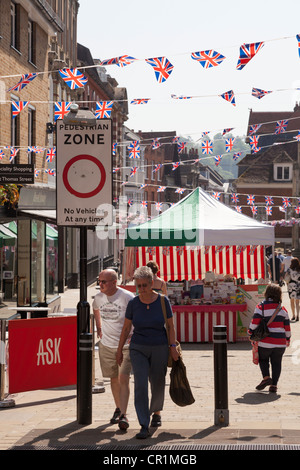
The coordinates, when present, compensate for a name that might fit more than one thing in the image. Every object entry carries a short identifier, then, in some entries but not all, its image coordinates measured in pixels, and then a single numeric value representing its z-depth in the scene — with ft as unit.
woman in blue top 26.37
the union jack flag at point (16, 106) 64.01
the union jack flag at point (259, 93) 53.26
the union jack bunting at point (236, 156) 95.77
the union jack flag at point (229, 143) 81.96
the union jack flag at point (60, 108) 59.00
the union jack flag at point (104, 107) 61.85
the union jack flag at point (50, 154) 83.66
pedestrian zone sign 28.07
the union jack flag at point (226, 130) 70.17
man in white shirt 28.43
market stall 54.54
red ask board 32.45
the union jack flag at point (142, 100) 55.31
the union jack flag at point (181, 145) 80.84
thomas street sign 51.03
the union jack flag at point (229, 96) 54.65
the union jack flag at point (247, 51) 41.34
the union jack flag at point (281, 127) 71.82
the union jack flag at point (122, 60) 43.73
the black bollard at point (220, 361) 27.22
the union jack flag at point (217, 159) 94.03
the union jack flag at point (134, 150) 87.20
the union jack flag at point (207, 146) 88.84
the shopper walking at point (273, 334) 35.09
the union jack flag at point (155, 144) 83.31
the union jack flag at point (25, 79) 51.92
